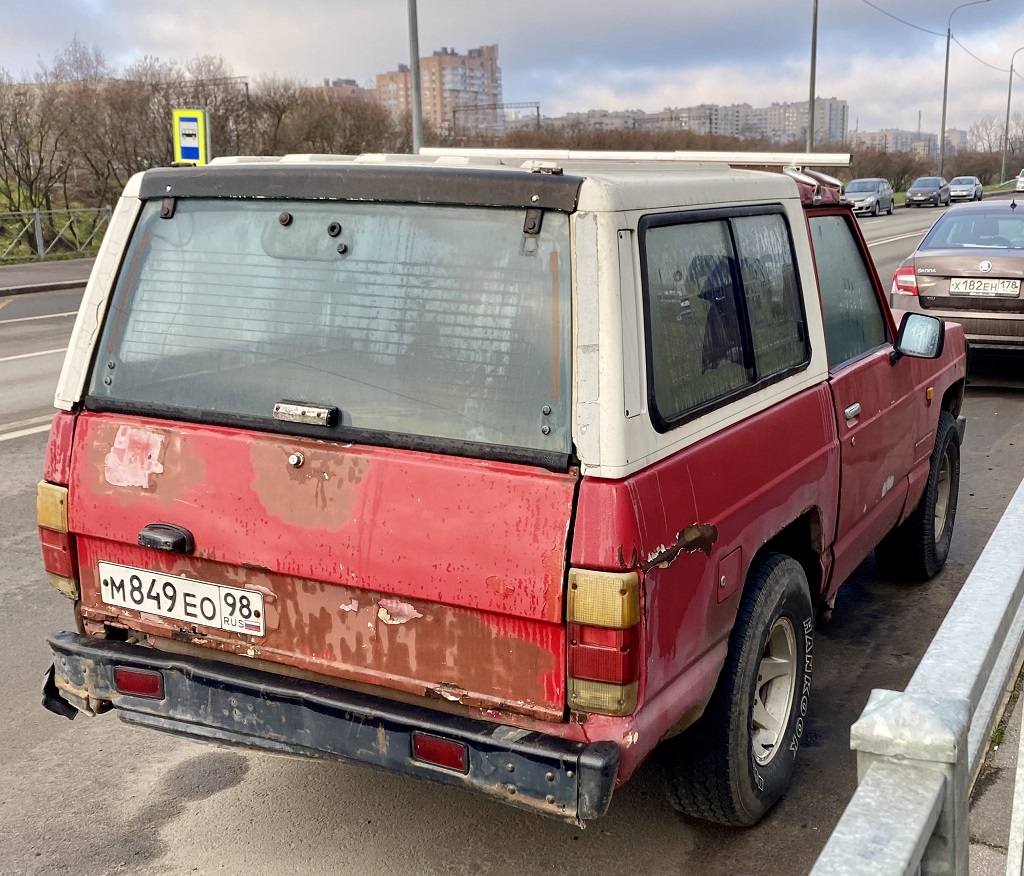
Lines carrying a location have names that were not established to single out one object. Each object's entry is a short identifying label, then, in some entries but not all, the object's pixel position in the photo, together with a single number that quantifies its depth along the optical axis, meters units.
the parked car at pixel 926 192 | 53.22
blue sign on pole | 17.03
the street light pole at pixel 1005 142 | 78.98
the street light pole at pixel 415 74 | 19.78
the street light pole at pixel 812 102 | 37.44
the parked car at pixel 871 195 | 44.88
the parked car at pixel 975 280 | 10.01
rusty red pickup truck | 2.67
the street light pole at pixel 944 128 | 65.88
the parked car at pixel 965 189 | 56.84
